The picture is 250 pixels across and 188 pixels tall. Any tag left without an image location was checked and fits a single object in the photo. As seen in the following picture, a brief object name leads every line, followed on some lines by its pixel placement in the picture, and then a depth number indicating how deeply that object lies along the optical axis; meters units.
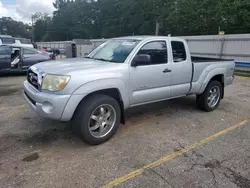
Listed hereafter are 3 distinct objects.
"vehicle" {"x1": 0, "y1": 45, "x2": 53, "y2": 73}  9.49
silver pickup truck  3.28
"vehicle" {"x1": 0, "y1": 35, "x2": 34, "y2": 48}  16.10
